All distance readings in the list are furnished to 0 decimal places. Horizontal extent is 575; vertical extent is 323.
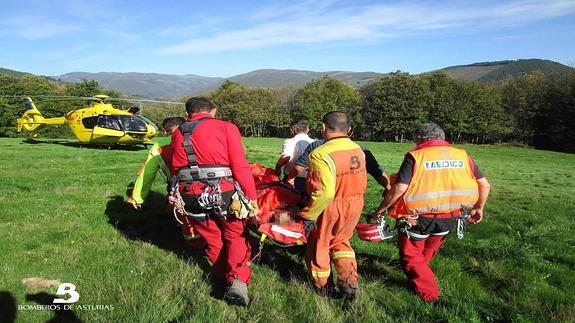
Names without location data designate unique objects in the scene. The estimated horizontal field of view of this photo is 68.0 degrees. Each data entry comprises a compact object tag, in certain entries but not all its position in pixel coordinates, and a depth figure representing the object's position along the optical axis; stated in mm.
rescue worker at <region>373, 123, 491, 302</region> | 4926
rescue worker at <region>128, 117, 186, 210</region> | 6590
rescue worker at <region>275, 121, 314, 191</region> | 7344
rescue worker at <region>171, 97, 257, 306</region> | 5145
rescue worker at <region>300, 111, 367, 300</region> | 4887
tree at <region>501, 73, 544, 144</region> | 59781
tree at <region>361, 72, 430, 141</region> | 62375
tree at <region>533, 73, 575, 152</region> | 54969
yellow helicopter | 25297
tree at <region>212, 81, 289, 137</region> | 71500
